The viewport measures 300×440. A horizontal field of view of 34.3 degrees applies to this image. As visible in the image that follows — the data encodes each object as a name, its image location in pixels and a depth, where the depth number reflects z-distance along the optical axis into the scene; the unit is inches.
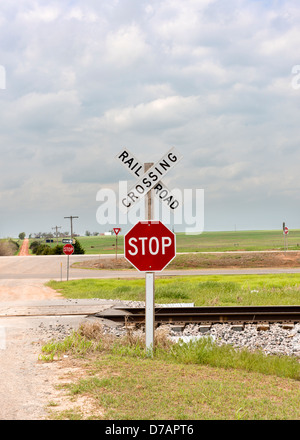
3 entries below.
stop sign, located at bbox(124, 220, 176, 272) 348.8
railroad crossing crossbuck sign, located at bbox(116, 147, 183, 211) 344.5
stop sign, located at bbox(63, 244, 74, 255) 1242.2
